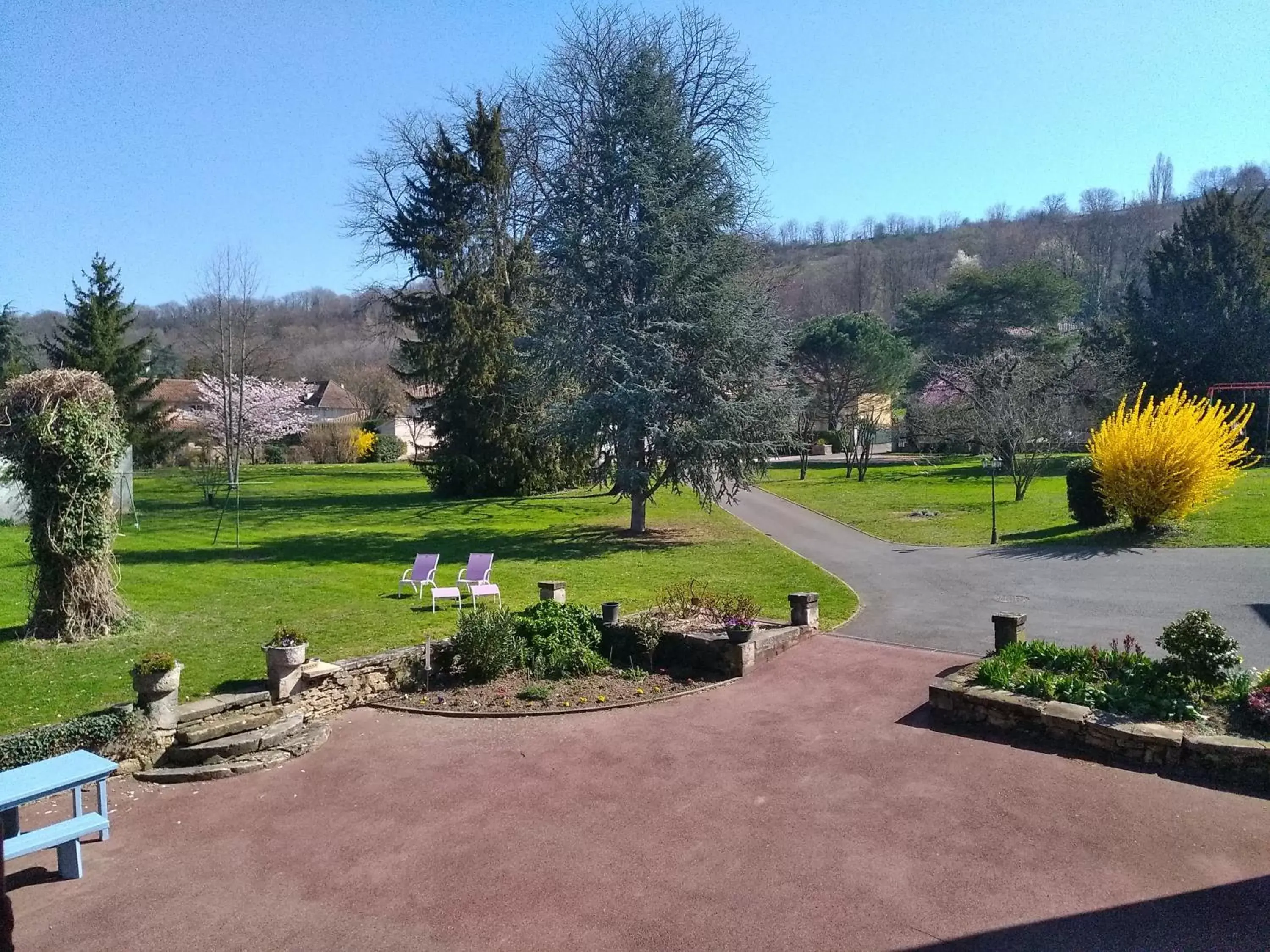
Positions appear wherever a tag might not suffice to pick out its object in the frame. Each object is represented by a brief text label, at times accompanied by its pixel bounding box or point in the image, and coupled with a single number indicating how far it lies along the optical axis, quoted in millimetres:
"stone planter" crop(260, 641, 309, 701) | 8914
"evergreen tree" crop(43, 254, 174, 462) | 39719
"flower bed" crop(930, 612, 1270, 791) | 7102
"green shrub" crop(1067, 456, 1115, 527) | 20000
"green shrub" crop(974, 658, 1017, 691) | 8594
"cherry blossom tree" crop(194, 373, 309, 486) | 44062
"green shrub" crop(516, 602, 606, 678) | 10492
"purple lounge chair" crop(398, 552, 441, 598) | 14281
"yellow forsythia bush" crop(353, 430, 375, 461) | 52188
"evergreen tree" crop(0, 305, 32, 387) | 43722
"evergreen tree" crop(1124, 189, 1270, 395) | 37969
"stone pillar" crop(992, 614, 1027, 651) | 9820
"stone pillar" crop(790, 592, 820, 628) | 11992
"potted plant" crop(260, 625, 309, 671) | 8914
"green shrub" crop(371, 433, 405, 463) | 53812
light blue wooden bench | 5867
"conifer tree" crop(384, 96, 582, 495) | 31625
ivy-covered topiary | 10547
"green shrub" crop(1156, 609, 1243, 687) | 7855
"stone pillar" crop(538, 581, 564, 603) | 12875
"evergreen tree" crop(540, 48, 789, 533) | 20156
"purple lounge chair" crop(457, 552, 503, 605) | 14398
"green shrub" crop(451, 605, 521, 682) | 10227
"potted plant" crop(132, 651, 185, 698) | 8055
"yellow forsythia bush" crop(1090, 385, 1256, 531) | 17531
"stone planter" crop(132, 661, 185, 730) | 8070
